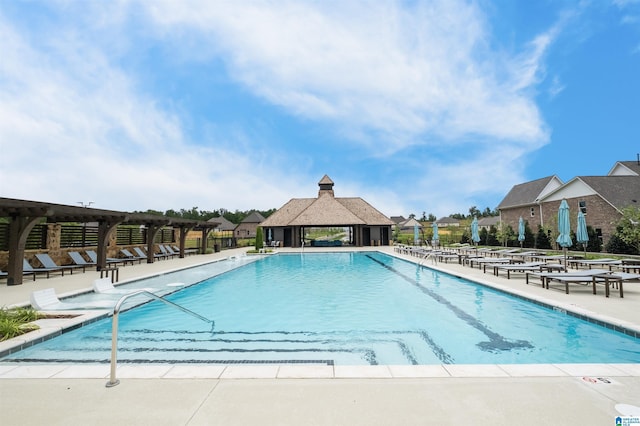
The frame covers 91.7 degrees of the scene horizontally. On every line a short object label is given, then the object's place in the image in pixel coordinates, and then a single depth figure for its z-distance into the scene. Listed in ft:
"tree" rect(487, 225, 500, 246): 104.57
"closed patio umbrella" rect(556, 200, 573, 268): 40.93
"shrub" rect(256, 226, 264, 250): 85.29
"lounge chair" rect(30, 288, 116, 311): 22.11
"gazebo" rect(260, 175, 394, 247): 97.04
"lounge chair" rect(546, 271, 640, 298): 25.34
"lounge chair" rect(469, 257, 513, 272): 42.95
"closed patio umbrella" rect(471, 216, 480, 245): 72.19
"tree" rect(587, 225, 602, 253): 70.79
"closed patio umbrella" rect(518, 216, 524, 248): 70.36
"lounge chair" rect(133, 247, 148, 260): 62.22
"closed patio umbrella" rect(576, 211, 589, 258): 43.88
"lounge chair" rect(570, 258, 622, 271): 38.51
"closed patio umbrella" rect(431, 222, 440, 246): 77.05
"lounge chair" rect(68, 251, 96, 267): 45.47
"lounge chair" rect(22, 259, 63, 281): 36.35
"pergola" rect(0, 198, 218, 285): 31.37
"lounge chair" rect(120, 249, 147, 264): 55.84
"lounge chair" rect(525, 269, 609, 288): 27.73
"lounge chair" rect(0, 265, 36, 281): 34.07
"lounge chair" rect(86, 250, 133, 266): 48.88
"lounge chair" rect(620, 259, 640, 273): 39.84
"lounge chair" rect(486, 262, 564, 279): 34.65
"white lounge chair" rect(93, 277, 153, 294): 28.89
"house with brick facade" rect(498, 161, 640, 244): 71.97
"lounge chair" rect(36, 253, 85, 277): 40.16
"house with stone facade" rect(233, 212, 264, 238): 181.48
